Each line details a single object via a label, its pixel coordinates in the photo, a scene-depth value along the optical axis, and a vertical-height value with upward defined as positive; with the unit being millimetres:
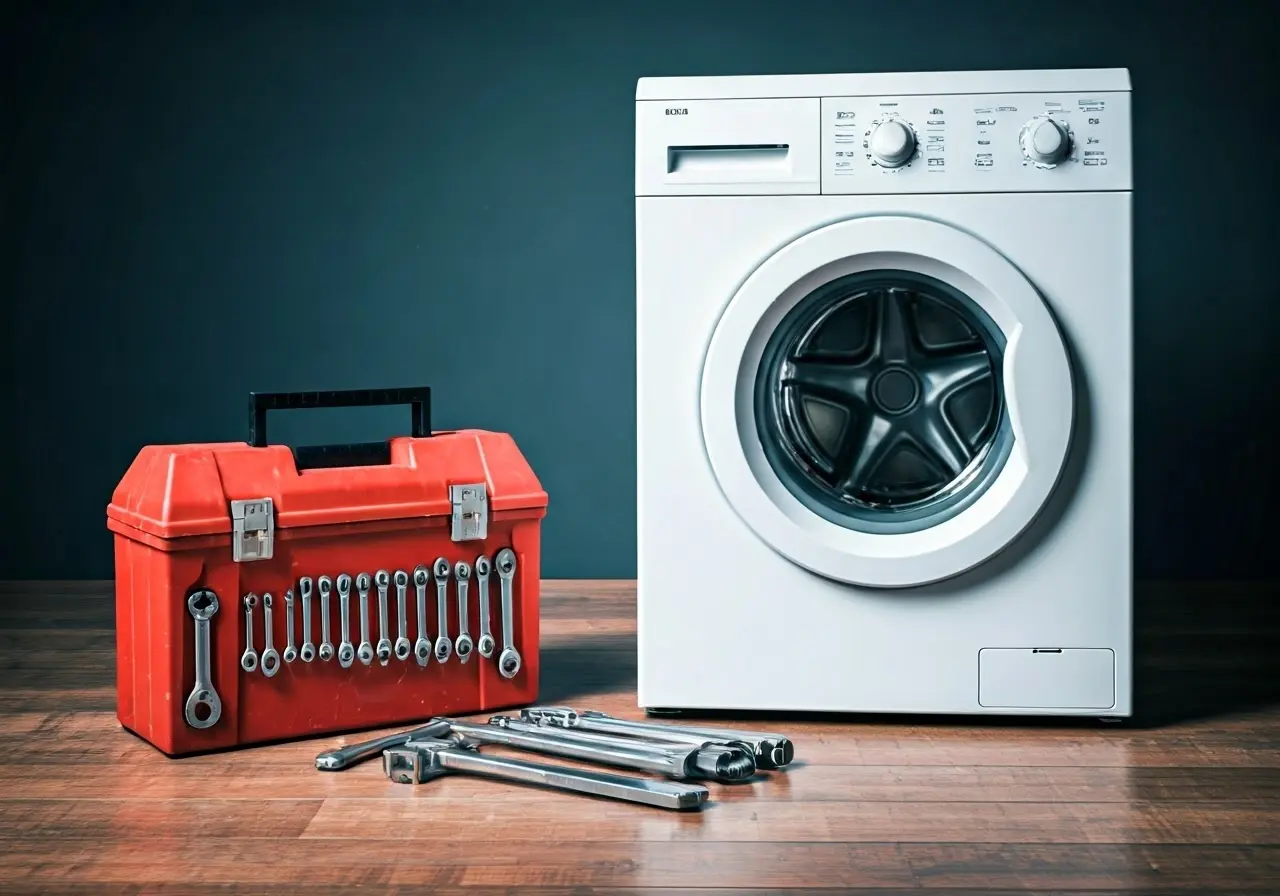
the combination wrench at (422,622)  1916 -291
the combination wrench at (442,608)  1935 -273
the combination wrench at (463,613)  1955 -284
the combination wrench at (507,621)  1984 -300
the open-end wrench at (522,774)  1565 -434
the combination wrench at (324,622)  1844 -278
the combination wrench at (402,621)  1902 -286
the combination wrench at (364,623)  1873 -284
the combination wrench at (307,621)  1831 -275
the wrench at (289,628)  1818 -282
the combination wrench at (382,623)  1888 -286
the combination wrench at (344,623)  1858 -282
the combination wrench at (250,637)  1788 -290
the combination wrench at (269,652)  1802 -312
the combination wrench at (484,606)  1969 -276
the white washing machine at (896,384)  1861 +51
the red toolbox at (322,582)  1759 -225
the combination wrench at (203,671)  1748 -328
